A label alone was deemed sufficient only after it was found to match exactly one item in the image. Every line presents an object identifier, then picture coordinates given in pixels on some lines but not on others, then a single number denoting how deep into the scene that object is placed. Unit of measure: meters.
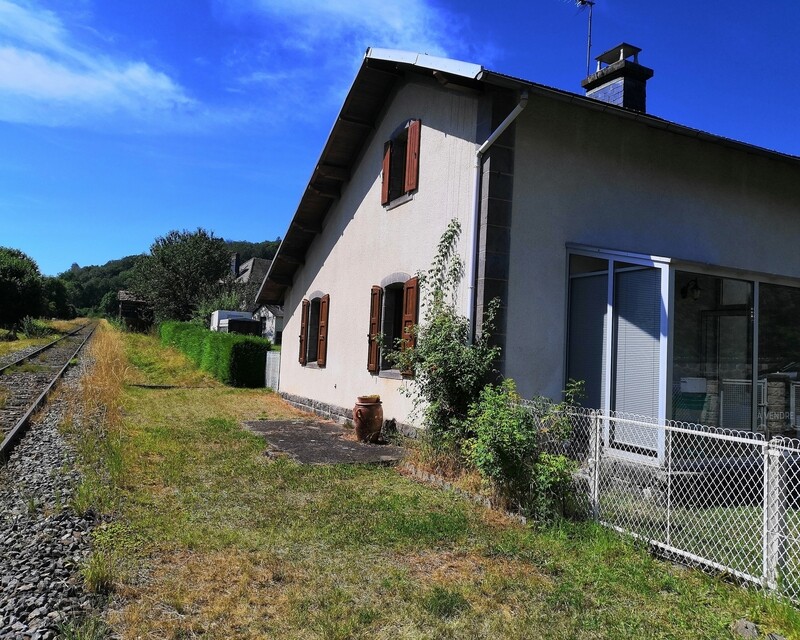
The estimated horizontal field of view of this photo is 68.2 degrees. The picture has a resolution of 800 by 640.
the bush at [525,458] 5.17
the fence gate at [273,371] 17.84
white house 6.87
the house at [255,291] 39.98
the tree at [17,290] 39.34
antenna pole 11.45
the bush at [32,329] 35.91
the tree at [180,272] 42.94
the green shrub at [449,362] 7.06
